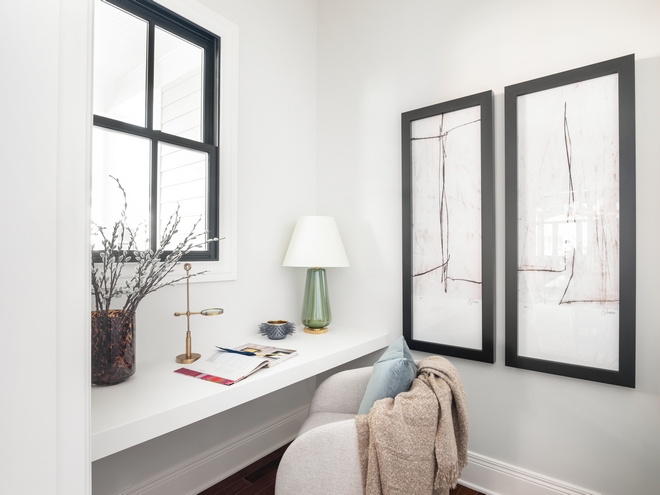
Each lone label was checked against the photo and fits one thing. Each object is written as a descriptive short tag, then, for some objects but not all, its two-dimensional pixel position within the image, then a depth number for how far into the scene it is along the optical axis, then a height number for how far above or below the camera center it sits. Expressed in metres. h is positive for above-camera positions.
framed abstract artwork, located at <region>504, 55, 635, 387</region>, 1.52 +0.11
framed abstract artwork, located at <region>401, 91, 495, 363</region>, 1.84 +0.11
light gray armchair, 1.20 -0.69
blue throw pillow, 1.33 -0.45
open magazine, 1.47 -0.47
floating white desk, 1.10 -0.49
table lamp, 2.11 -0.05
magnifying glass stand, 1.62 -0.40
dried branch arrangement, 1.32 -0.10
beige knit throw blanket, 1.14 -0.59
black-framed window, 1.64 +0.60
